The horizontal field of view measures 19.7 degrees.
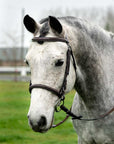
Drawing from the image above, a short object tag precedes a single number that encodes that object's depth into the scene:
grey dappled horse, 3.27
